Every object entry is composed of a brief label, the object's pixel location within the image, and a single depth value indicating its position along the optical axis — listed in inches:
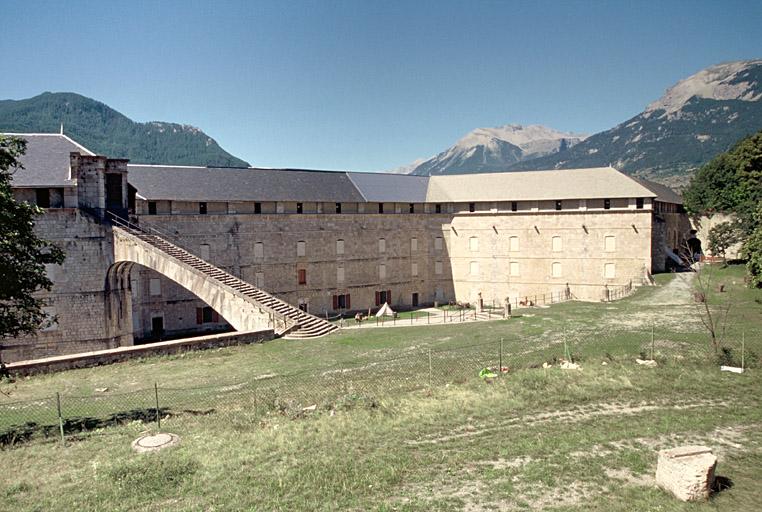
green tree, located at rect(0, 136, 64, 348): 588.4
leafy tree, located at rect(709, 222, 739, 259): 1920.5
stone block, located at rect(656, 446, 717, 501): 398.0
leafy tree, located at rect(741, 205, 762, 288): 1011.2
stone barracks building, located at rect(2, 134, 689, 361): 1187.3
